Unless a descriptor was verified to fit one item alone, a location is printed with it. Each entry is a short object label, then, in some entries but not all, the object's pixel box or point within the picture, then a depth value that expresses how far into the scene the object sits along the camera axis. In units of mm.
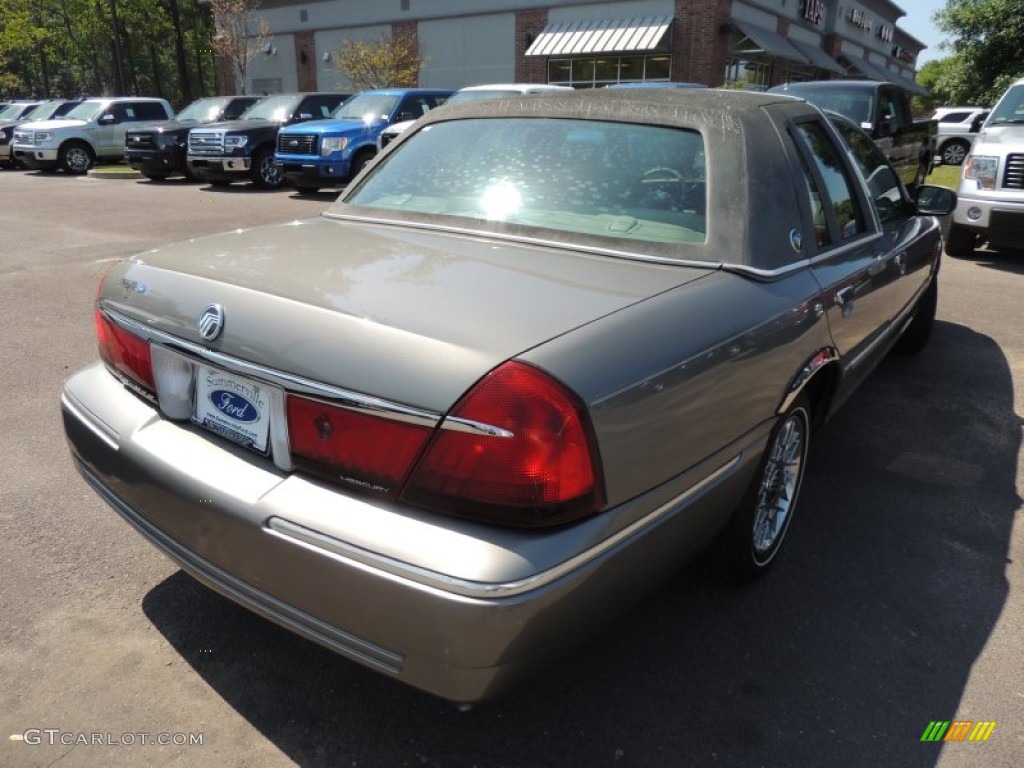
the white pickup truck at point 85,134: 19719
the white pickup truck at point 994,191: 8180
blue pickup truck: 13742
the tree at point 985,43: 29016
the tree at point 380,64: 26703
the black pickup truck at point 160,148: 17047
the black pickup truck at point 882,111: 10445
